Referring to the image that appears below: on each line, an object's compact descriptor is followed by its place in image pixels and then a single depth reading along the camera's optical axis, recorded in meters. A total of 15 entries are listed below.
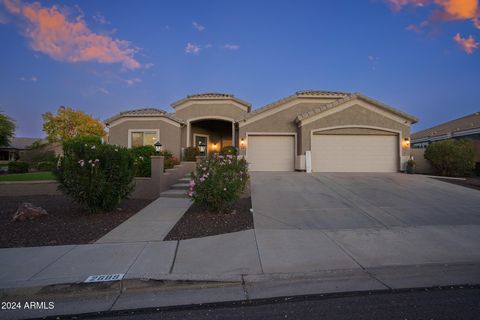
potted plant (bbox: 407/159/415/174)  15.84
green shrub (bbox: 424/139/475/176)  14.99
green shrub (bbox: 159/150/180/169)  13.58
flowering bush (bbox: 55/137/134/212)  7.68
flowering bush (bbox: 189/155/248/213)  7.90
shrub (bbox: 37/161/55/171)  25.79
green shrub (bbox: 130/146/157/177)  11.95
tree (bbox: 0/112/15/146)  27.39
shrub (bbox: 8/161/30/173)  23.55
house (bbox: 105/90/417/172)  16.33
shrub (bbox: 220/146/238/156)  16.73
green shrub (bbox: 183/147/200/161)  19.30
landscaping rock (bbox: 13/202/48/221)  7.48
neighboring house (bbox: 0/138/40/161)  43.13
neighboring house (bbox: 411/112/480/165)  19.11
